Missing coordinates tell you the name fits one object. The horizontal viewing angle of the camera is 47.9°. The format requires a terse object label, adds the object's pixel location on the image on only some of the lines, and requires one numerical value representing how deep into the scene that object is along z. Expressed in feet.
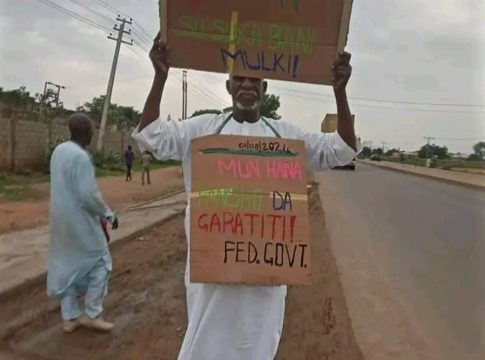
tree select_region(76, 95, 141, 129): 137.86
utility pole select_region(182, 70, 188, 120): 166.33
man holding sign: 7.02
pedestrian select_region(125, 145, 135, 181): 74.64
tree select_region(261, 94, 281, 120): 106.20
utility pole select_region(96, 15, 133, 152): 96.12
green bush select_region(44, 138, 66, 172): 74.23
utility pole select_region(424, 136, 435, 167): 276.41
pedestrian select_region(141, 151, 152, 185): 71.05
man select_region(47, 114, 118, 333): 12.94
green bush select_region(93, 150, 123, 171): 93.43
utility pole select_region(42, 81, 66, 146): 76.74
